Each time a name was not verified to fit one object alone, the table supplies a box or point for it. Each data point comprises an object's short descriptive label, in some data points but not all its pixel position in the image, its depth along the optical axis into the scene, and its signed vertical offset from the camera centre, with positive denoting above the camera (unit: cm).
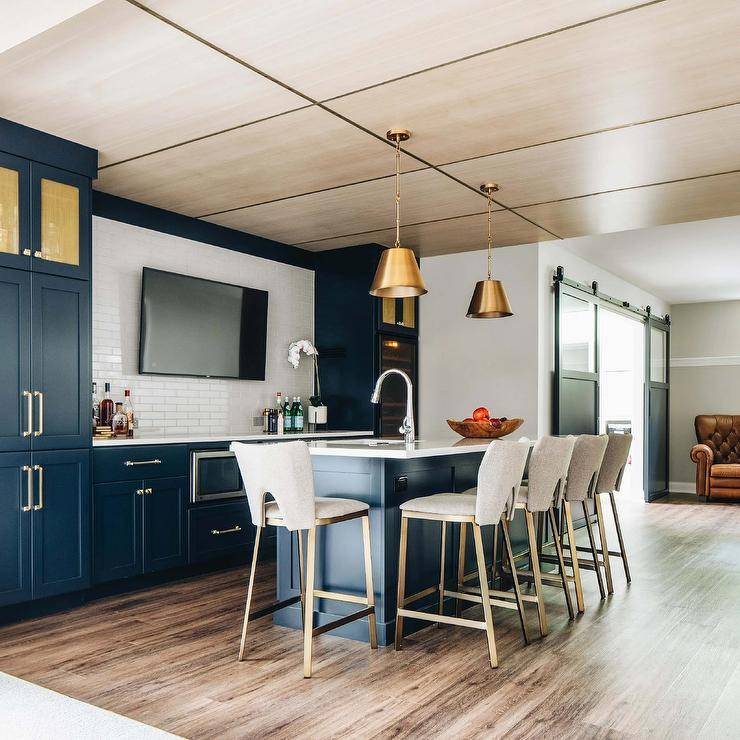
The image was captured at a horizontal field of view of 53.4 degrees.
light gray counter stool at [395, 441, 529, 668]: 318 -60
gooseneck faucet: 390 -28
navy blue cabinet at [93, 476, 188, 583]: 425 -92
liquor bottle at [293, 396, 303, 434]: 626 -37
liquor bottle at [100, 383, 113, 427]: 477 -24
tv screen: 516 +35
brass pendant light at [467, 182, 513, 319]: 466 +47
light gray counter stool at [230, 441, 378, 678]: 304 -57
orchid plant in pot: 638 +10
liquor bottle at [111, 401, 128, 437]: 479 -33
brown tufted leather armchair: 919 -107
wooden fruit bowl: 464 -35
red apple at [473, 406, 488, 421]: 473 -26
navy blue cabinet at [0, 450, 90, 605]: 374 -79
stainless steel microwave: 478 -68
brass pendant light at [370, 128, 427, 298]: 374 +53
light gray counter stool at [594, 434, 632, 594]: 467 -61
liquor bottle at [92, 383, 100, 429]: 474 -21
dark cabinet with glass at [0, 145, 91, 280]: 378 +84
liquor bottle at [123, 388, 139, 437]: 490 -25
